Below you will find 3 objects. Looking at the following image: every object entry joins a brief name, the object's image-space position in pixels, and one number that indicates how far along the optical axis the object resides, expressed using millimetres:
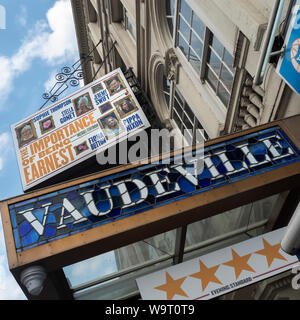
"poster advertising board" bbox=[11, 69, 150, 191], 11734
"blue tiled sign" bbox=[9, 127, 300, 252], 4812
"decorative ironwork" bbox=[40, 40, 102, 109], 18562
